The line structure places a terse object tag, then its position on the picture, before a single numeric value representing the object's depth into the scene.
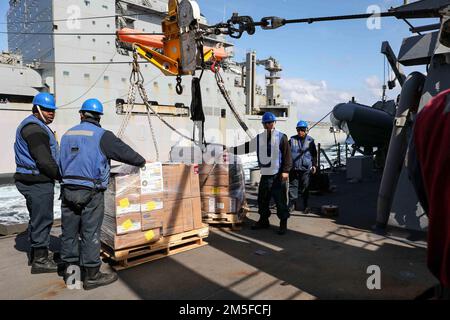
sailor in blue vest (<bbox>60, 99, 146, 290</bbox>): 3.31
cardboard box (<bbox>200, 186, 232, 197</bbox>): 5.62
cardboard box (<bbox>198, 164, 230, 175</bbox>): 5.63
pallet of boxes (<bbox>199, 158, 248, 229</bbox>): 5.61
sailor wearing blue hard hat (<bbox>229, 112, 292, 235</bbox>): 5.43
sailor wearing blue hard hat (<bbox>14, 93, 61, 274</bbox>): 3.66
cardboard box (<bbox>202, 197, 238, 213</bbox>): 5.61
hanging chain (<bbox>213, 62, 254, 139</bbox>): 5.98
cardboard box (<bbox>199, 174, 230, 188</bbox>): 5.61
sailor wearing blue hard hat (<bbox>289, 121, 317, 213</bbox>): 6.67
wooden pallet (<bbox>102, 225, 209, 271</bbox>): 3.88
